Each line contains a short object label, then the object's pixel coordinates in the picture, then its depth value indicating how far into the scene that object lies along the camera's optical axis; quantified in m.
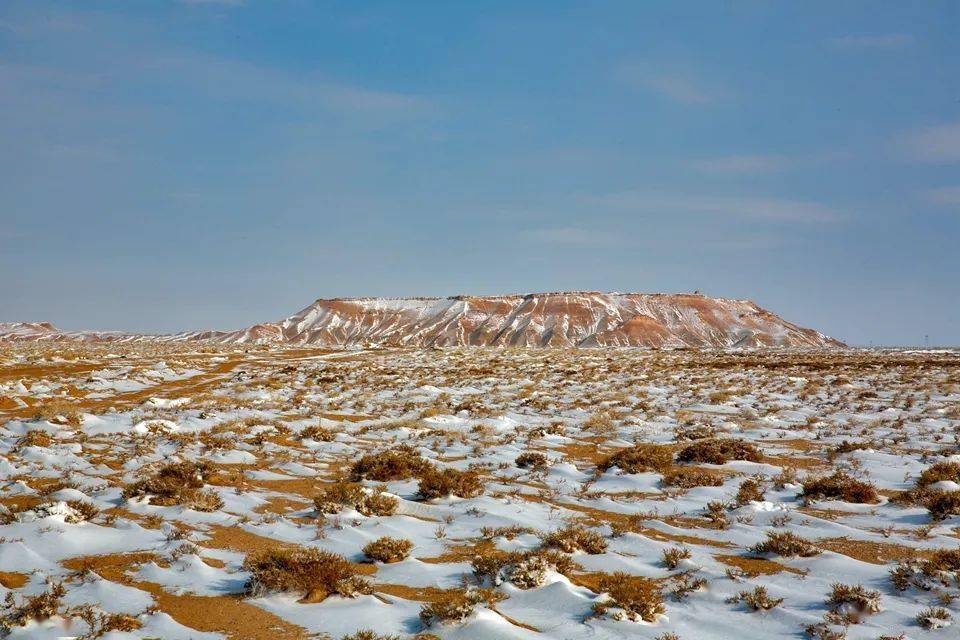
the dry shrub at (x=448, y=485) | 10.78
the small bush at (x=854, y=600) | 6.07
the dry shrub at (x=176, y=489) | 9.96
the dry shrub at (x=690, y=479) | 11.41
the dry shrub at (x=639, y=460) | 12.58
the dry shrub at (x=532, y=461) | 13.00
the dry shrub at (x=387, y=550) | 7.77
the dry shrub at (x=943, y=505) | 9.12
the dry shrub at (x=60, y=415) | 16.55
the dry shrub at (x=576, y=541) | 8.02
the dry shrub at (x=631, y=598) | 6.12
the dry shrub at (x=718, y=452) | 13.13
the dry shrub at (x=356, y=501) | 9.66
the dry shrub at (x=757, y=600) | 6.30
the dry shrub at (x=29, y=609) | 5.95
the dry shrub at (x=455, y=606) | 6.00
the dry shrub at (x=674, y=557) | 7.56
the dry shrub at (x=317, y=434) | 15.91
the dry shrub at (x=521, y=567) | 6.86
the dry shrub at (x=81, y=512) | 8.93
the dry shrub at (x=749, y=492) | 10.12
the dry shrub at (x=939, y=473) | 10.74
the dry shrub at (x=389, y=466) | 12.08
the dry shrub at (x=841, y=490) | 10.20
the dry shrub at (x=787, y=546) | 7.74
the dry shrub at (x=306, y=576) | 6.68
